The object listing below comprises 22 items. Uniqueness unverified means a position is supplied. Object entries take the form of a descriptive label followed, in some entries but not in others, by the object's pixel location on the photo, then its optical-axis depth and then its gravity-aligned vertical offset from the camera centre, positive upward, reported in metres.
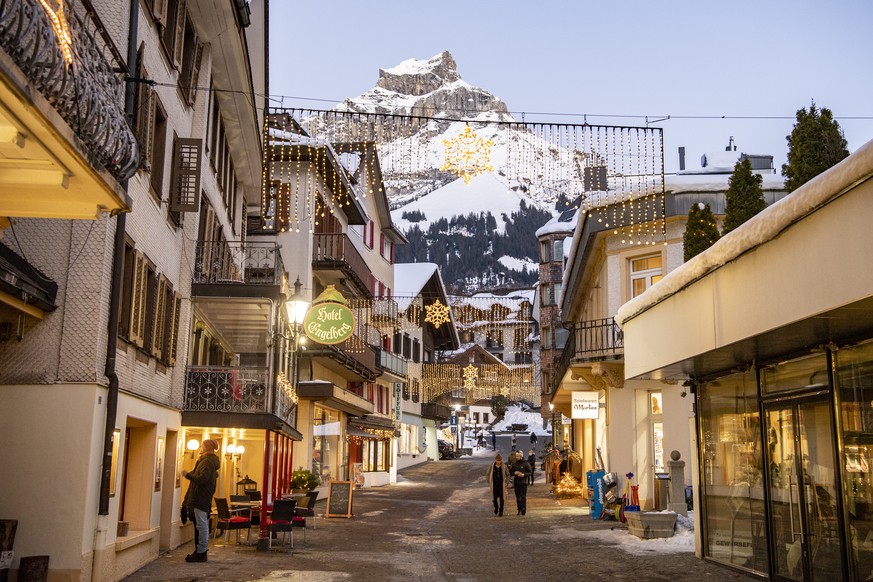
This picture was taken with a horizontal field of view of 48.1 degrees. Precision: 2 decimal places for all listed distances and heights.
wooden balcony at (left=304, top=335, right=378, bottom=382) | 32.28 +3.86
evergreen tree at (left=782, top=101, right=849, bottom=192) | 12.27 +4.07
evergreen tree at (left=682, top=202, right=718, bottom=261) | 16.47 +3.96
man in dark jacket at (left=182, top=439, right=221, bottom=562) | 15.07 -0.44
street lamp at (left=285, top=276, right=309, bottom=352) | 21.88 +3.48
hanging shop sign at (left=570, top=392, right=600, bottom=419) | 28.06 +1.84
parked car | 73.81 +1.44
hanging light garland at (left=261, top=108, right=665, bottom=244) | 16.16 +6.98
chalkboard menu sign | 24.86 -0.84
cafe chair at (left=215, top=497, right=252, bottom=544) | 17.17 -0.94
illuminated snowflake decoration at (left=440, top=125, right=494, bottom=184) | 16.27 +5.17
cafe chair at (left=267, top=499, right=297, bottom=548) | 16.62 -0.84
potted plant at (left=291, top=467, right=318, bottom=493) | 25.86 -0.36
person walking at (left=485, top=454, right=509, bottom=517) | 25.52 -0.36
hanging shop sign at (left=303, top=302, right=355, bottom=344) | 23.05 +3.37
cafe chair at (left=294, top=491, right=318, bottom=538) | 18.11 -0.77
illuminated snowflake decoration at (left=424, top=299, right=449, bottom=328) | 51.69 +8.34
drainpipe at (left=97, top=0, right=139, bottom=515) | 12.33 +1.89
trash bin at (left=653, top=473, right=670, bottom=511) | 20.30 -0.39
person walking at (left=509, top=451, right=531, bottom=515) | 25.08 -0.27
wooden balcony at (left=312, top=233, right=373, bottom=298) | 33.81 +7.34
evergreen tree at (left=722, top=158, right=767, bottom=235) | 14.65 +4.04
